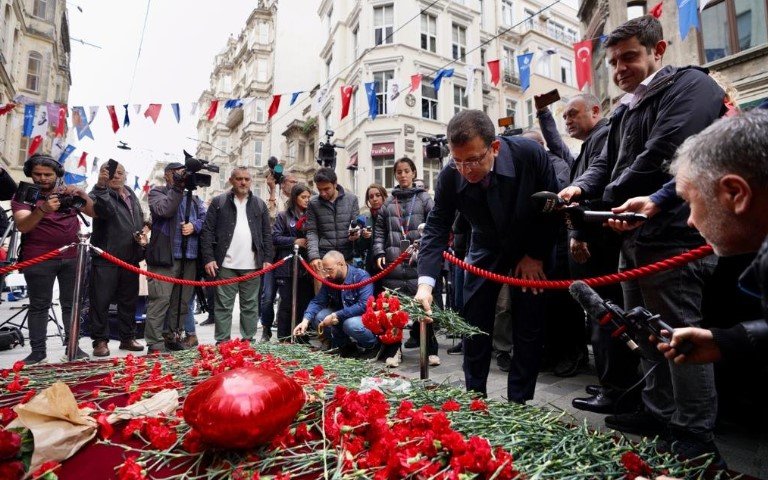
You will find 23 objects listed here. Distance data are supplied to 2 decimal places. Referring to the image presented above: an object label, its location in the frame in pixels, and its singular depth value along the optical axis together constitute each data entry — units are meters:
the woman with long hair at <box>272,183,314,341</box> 5.10
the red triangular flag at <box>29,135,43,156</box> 13.11
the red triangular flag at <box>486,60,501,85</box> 9.07
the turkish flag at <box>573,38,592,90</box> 7.83
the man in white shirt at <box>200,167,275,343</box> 4.61
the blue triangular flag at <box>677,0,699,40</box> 5.77
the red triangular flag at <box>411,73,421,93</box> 10.28
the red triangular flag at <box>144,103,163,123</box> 10.33
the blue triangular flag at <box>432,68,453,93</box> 9.90
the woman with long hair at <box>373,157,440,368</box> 4.43
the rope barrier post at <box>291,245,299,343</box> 4.72
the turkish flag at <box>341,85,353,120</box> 10.50
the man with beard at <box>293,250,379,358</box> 4.16
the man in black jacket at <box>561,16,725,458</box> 1.82
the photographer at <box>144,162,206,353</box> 4.41
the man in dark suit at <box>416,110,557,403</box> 2.35
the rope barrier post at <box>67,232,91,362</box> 3.75
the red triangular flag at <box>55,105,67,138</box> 9.84
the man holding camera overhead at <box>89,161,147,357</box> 4.36
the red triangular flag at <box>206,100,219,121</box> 10.70
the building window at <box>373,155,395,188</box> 19.56
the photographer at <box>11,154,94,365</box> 3.84
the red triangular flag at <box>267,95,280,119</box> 10.54
